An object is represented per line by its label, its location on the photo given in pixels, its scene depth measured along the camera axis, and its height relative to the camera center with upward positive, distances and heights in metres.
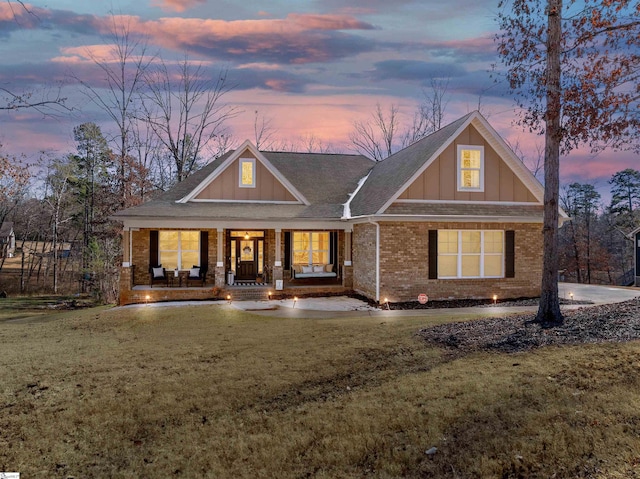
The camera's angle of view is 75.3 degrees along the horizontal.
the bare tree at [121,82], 25.95 +10.39
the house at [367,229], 14.34 +0.69
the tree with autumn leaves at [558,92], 7.77 +3.10
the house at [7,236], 41.45 +0.87
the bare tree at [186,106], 28.45 +9.87
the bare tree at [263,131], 32.53 +9.32
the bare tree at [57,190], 29.95 +4.32
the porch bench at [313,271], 16.92 -0.99
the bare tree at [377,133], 34.34 +9.72
